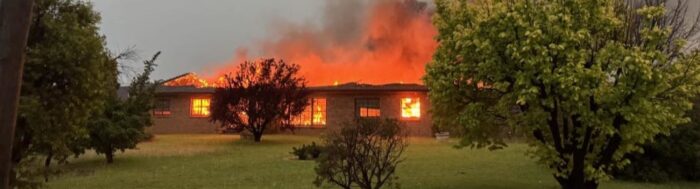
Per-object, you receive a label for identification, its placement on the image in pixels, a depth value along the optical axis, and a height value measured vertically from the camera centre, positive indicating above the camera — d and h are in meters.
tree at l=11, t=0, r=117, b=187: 7.32 +0.75
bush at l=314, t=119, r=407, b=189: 7.79 -0.21
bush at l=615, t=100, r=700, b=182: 12.70 -0.53
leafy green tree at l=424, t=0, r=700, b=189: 7.78 +0.89
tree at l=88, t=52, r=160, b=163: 15.45 +0.45
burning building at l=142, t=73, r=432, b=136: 31.05 +1.79
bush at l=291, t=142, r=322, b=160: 16.50 -0.50
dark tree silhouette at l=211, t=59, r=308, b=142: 25.17 +1.79
